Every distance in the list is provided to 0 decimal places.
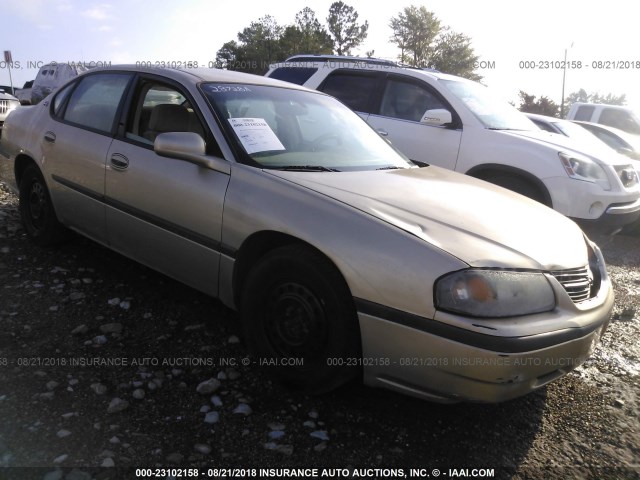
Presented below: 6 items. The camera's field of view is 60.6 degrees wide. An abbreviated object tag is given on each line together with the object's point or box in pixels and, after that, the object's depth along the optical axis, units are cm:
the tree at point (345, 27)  5818
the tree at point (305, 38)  4547
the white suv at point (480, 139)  538
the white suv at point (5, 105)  1180
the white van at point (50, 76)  1766
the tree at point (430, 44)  4370
